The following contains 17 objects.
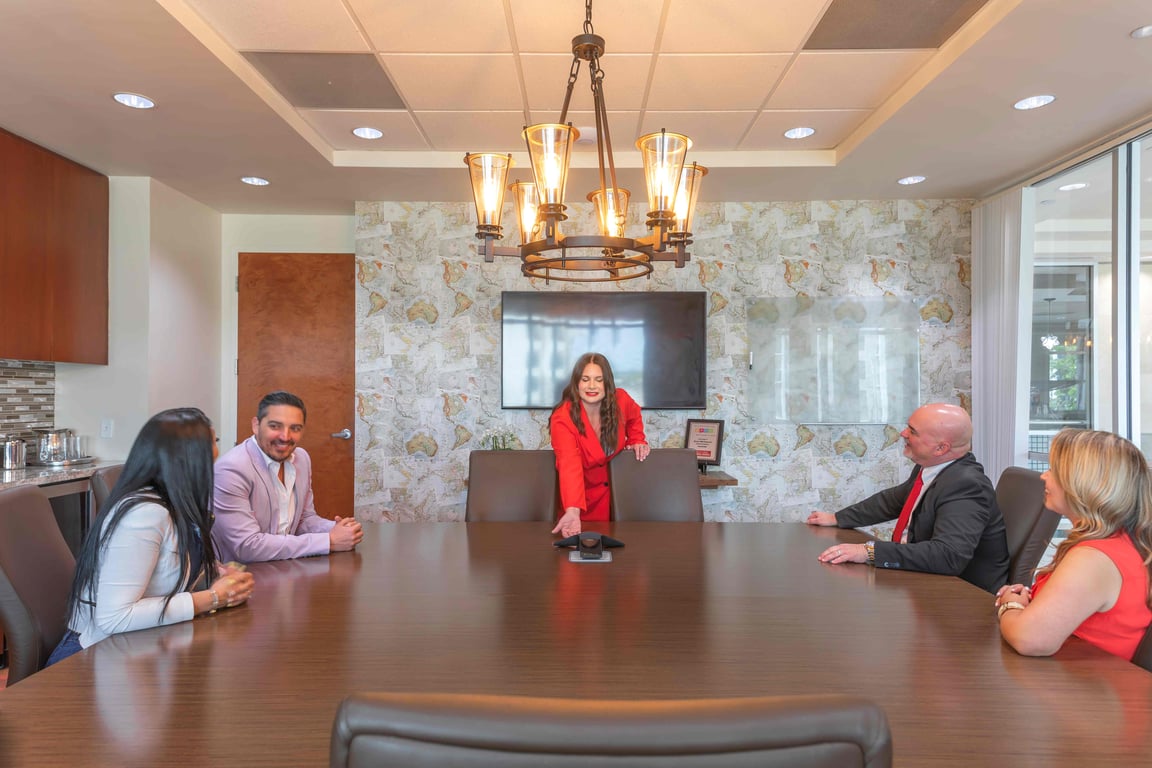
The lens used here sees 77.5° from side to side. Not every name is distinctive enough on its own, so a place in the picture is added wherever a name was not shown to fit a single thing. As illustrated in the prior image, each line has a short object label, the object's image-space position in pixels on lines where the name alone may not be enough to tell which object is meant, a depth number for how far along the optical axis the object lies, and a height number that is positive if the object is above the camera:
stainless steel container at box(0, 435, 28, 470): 3.60 -0.37
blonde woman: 1.31 -0.33
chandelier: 2.03 +0.56
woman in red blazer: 3.00 -0.20
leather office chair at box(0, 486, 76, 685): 1.50 -0.44
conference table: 0.98 -0.50
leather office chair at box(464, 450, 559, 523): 2.97 -0.44
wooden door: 5.02 +0.32
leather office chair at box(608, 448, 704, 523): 2.95 -0.44
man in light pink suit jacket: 2.03 -0.36
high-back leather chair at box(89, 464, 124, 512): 2.25 -0.33
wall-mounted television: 4.68 +0.23
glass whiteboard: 4.70 +0.15
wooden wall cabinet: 3.46 +0.64
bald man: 1.96 -0.39
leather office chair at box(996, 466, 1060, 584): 2.07 -0.42
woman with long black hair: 1.41 -0.34
